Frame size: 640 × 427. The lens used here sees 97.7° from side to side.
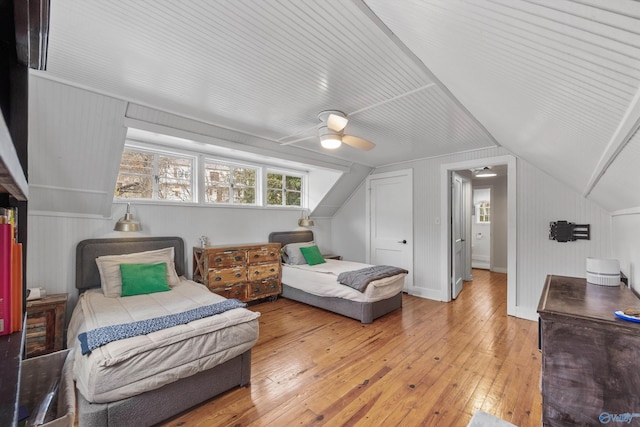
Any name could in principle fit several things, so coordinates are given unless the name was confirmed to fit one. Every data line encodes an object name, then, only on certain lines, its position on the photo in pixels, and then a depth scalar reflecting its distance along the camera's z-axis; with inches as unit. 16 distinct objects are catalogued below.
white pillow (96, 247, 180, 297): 114.6
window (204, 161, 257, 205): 167.0
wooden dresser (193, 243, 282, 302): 144.9
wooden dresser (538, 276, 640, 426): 53.9
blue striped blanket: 66.9
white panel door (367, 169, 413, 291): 193.9
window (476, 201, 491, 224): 307.4
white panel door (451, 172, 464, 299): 179.9
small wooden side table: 97.5
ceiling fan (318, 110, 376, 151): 101.7
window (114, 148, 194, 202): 138.9
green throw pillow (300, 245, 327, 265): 187.3
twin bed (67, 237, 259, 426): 63.7
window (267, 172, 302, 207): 201.0
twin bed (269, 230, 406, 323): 140.0
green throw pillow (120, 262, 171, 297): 114.2
